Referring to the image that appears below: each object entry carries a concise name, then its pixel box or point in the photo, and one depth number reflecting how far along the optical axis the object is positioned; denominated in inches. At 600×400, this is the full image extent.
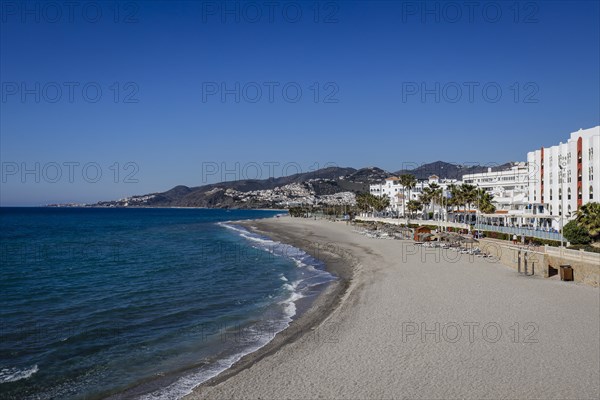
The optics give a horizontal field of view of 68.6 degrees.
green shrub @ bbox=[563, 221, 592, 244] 1123.3
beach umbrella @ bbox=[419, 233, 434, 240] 1737.2
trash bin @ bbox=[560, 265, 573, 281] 883.4
